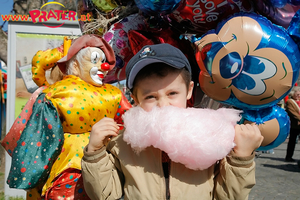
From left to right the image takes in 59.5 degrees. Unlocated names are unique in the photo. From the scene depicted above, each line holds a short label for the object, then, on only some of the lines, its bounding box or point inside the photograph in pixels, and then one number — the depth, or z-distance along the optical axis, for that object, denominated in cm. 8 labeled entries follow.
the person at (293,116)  554
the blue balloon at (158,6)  164
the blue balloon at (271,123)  166
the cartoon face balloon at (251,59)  145
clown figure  170
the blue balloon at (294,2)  160
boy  112
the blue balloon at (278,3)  154
